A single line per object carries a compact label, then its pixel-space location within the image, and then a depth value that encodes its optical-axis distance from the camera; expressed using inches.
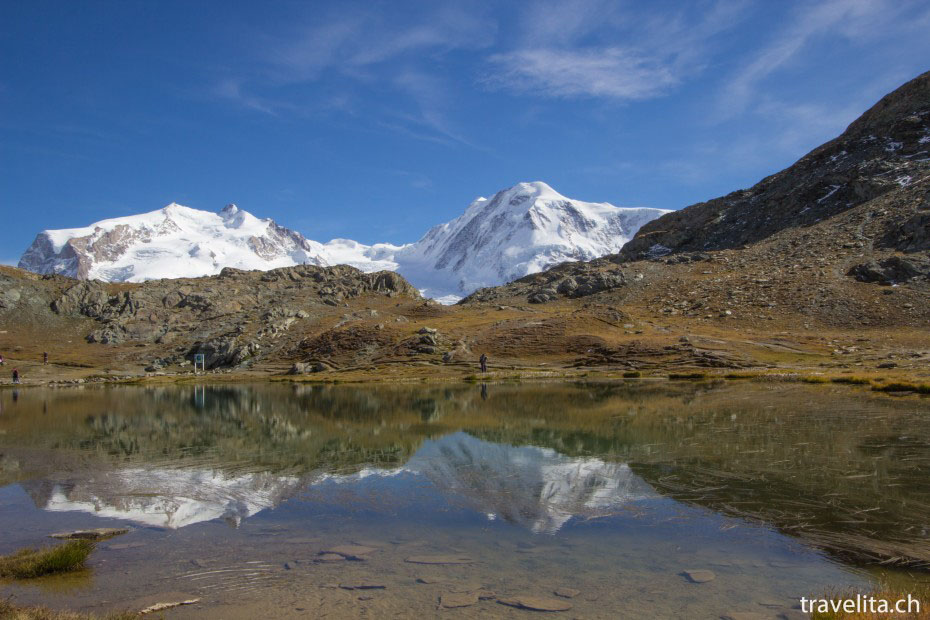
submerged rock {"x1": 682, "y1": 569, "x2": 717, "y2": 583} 396.2
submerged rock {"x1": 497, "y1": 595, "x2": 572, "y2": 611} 361.9
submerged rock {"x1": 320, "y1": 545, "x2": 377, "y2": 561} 457.7
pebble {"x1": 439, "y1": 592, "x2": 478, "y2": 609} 370.0
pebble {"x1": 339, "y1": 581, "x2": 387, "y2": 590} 397.4
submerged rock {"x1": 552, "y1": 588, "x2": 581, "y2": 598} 377.1
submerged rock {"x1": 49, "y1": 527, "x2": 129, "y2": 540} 512.4
